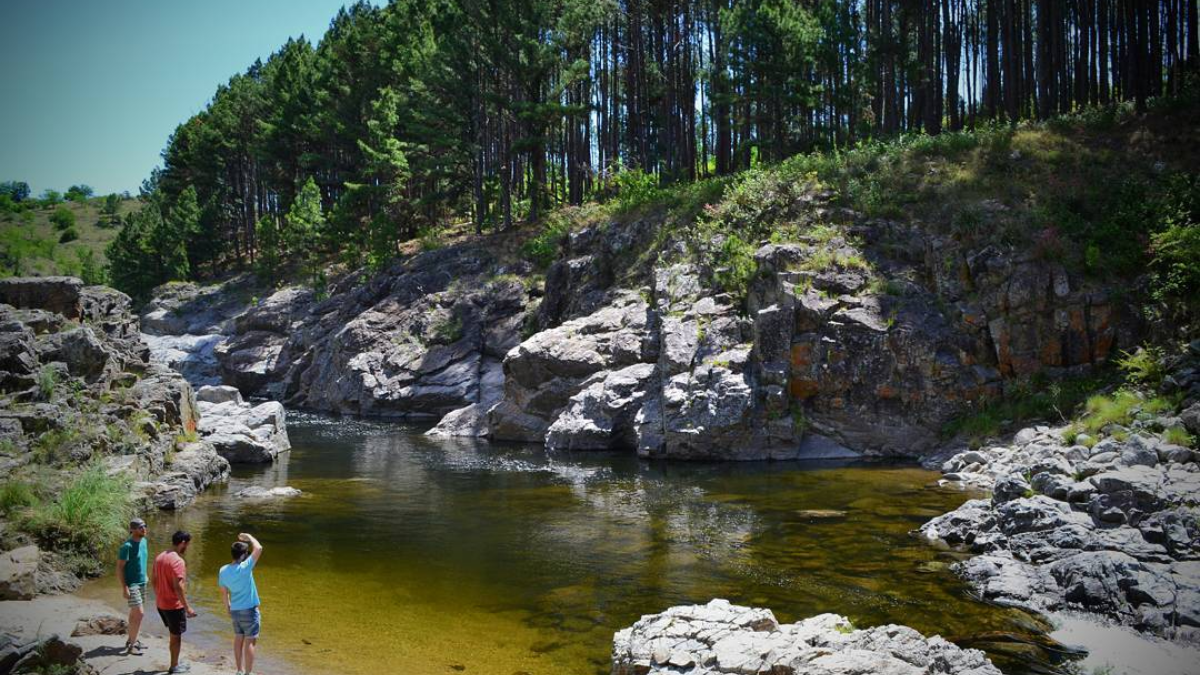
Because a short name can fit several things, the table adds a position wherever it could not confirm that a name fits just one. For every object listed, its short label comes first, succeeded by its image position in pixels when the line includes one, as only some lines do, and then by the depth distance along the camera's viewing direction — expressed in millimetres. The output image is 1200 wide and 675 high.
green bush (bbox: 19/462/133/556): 15250
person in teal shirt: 10883
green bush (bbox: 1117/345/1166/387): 23109
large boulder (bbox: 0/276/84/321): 24828
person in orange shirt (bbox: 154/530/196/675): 10461
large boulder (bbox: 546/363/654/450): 31062
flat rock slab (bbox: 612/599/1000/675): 9102
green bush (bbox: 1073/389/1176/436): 20719
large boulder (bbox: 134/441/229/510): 21000
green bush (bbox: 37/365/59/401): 21078
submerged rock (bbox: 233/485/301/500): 22984
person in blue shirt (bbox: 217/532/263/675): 10305
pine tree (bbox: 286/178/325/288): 64688
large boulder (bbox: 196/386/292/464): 28859
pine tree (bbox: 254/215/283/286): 66694
